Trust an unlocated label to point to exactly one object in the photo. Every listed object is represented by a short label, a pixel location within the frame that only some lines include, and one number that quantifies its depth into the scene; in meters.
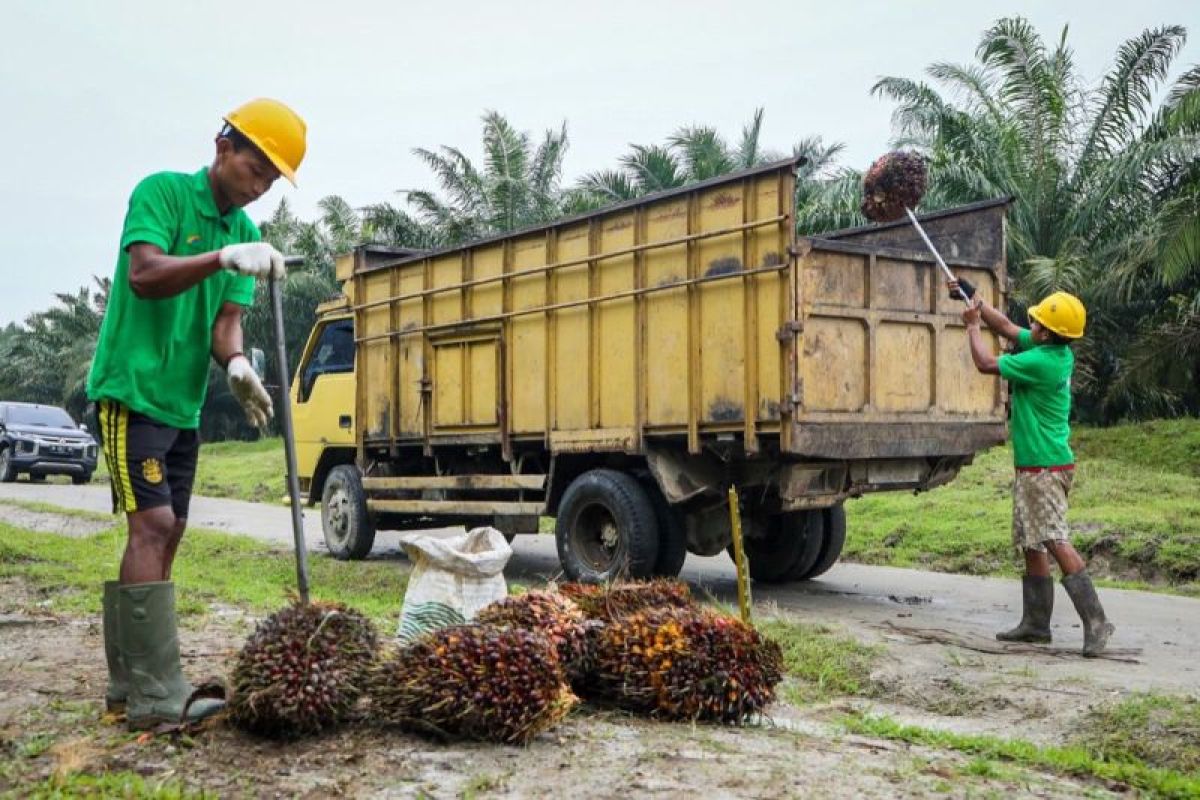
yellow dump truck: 7.63
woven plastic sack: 4.77
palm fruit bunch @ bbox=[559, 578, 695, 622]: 4.65
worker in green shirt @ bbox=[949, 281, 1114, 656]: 6.56
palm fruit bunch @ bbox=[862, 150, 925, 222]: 7.85
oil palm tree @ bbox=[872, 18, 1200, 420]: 17.77
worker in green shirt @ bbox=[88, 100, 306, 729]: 3.94
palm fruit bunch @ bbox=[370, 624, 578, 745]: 3.77
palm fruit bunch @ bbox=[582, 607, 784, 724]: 4.26
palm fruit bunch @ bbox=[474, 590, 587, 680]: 4.32
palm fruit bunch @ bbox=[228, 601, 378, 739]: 3.70
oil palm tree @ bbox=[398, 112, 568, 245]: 25.91
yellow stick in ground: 4.91
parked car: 22.09
